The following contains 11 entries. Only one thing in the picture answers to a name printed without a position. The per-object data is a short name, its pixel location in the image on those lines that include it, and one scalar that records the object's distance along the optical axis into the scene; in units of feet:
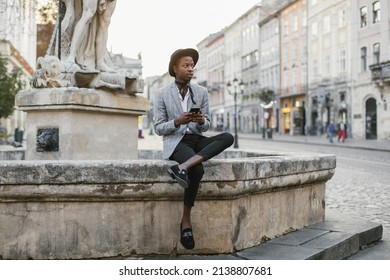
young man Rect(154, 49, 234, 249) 13.06
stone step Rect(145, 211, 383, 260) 13.80
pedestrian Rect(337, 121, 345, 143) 117.29
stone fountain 13.15
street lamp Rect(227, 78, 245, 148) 104.77
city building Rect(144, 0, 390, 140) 120.37
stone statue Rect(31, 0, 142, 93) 20.49
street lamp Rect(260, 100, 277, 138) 194.39
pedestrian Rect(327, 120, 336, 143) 113.29
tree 85.35
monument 19.35
